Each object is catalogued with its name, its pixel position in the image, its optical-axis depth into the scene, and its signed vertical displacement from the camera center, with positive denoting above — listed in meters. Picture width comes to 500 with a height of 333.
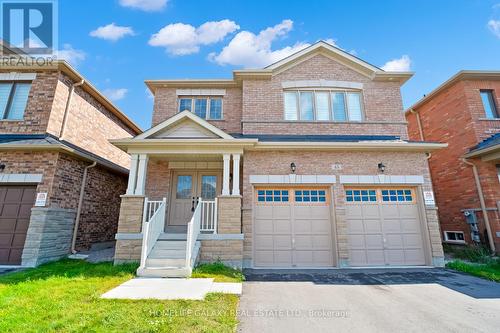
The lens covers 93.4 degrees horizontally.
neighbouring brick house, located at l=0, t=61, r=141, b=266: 7.45 +2.10
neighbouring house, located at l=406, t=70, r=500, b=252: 8.80 +2.85
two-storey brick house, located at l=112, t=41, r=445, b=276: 7.11 +1.28
